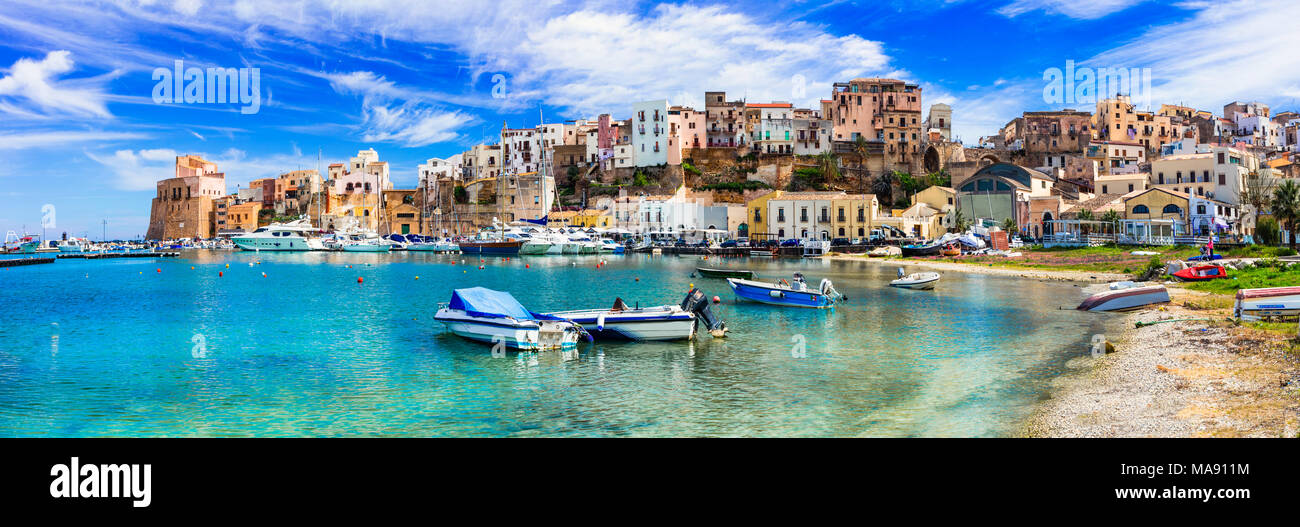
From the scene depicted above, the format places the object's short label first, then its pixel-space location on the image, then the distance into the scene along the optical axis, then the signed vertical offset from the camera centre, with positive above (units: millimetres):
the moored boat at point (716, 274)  45812 -1472
